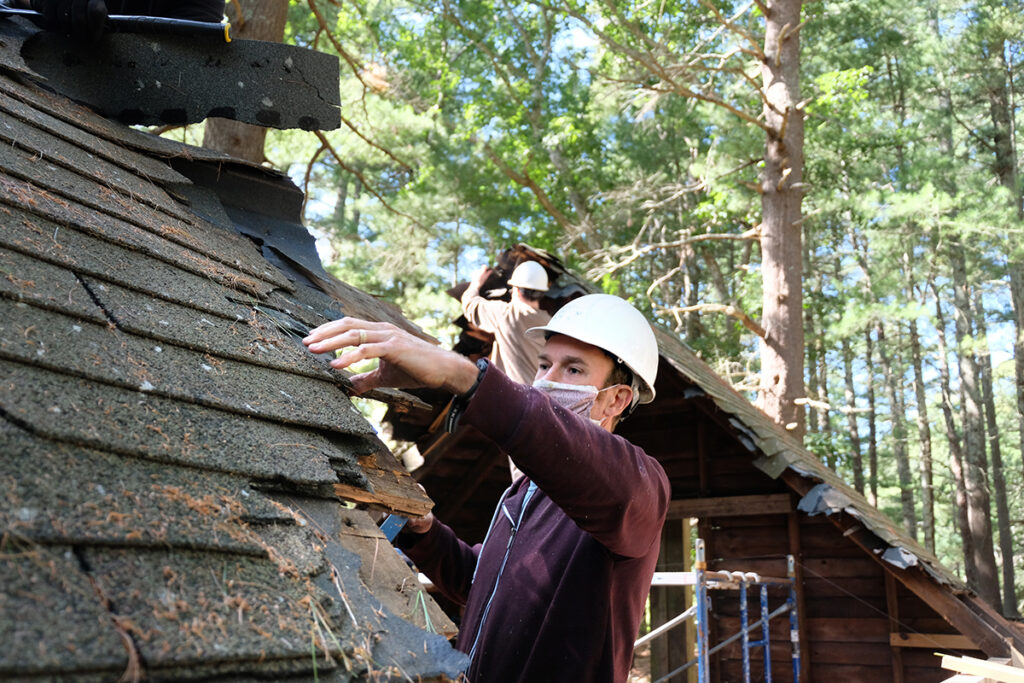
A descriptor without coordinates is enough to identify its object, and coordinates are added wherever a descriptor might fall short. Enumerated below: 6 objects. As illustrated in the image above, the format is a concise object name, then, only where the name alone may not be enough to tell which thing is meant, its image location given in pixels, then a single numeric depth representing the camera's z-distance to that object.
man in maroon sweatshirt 1.94
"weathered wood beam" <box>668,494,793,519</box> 7.49
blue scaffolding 6.23
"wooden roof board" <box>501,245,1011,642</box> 5.75
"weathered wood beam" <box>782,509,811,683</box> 7.26
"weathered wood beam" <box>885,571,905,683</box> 6.82
